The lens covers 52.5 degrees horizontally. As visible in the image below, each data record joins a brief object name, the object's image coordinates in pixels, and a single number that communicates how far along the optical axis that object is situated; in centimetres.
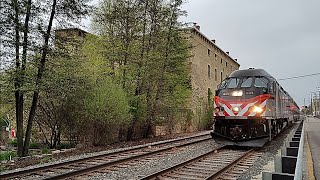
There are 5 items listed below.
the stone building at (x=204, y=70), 3027
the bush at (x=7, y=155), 1283
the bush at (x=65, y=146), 1693
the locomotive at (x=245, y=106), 1186
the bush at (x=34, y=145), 1830
